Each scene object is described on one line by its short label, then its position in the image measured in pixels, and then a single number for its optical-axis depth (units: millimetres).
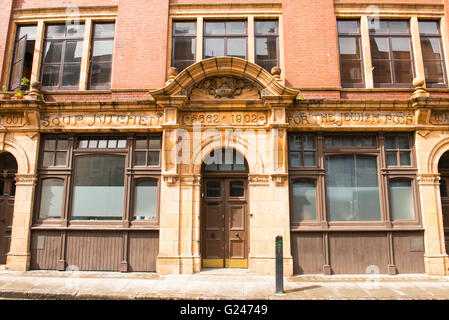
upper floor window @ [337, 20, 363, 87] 9461
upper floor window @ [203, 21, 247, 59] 9648
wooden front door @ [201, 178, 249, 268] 8570
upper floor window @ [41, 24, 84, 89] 9734
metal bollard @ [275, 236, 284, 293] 6523
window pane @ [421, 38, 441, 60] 9566
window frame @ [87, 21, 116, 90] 9633
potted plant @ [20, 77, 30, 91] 9414
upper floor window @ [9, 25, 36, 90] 9742
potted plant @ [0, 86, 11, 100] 9422
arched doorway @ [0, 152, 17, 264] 8984
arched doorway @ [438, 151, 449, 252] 8832
